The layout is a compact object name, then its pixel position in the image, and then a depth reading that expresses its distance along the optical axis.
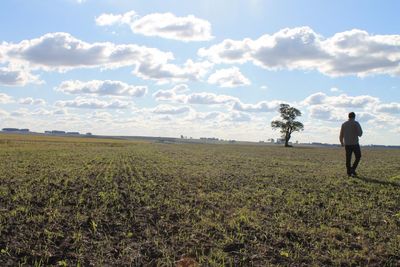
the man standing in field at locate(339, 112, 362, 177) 17.00
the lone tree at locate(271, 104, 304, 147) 103.62
